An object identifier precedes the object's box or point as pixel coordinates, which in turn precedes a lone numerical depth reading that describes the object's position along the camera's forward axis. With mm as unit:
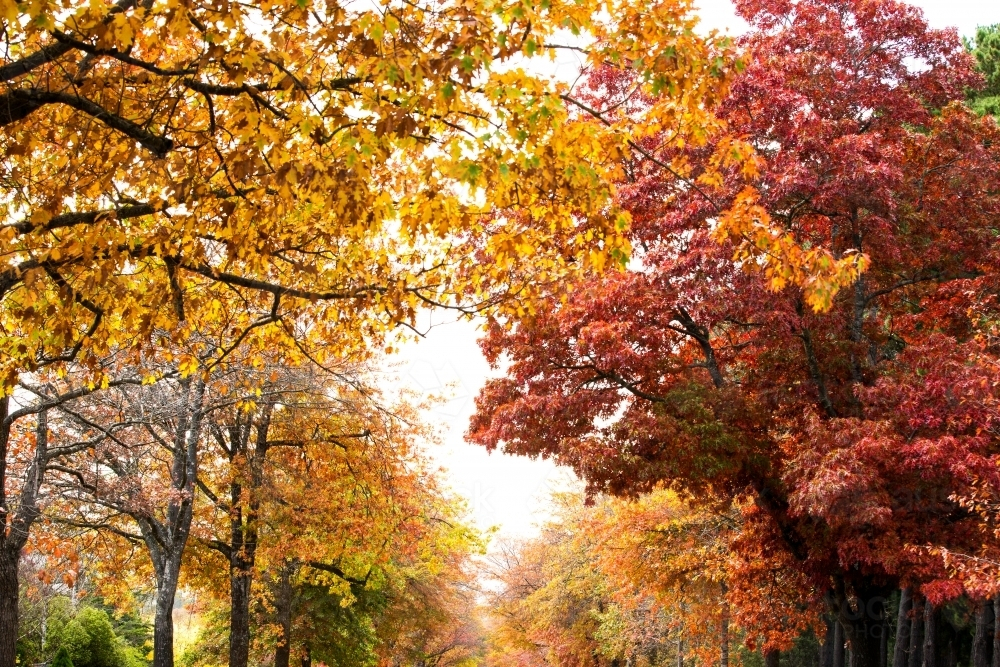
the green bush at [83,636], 26328
